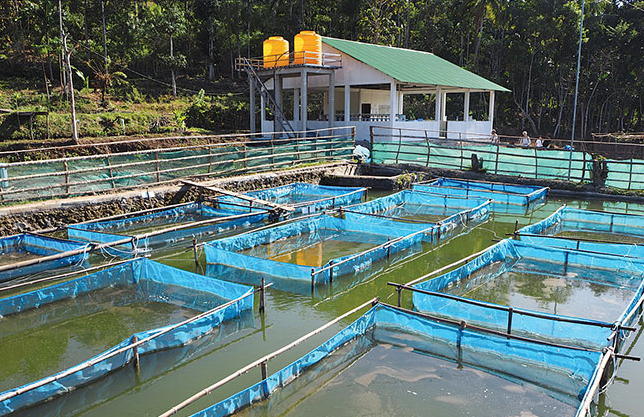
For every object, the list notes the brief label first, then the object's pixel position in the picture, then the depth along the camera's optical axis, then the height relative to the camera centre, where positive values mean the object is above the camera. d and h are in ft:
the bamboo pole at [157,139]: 91.81 -2.75
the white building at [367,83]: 86.12 +6.88
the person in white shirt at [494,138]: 80.36 -2.47
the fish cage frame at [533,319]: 23.40 -9.31
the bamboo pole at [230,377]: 17.37 -9.21
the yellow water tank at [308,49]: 85.30 +12.24
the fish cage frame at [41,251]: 32.85 -8.76
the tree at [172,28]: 131.75 +24.07
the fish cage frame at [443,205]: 45.20 -8.38
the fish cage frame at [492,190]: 57.82 -7.82
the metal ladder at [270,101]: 88.43 +3.81
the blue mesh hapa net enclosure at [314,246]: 33.45 -9.41
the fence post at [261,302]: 29.68 -10.18
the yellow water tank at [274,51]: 88.28 +12.26
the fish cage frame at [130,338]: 19.88 -9.76
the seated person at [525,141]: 79.06 -2.85
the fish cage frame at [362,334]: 18.53 -9.64
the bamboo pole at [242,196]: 49.53 -7.17
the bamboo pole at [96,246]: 31.37 -8.20
